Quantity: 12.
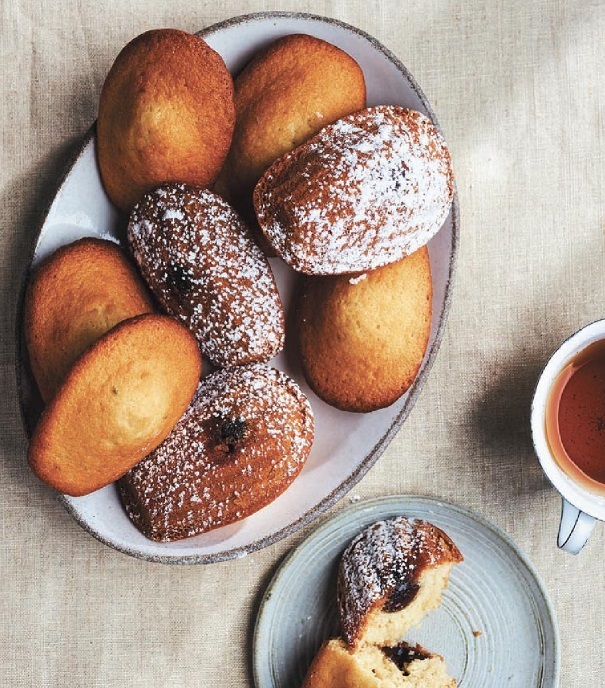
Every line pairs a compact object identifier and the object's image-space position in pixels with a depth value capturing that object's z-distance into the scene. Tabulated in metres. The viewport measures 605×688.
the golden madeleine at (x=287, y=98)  0.56
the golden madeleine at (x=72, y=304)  0.55
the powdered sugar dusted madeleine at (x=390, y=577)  0.59
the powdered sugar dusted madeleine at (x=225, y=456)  0.57
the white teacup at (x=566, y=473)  0.58
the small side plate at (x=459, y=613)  0.62
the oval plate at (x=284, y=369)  0.58
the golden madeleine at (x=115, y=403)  0.53
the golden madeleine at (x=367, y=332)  0.56
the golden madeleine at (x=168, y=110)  0.55
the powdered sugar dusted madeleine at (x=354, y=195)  0.54
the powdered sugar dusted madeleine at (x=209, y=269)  0.56
